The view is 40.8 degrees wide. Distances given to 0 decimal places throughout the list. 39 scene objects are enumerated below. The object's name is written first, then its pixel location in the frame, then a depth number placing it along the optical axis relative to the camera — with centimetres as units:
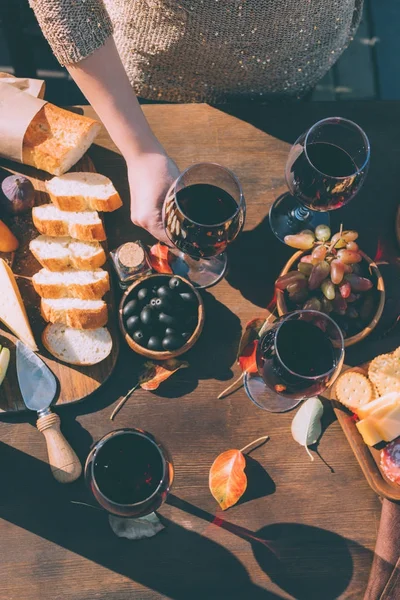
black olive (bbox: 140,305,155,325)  102
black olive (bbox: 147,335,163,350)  102
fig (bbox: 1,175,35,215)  108
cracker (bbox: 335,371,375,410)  105
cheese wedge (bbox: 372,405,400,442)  100
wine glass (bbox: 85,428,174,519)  86
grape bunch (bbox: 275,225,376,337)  98
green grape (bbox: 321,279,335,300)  97
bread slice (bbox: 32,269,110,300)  108
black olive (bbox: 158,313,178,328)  102
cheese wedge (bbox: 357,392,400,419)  100
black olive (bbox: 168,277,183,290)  105
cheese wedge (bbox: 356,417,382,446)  102
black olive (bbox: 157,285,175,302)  103
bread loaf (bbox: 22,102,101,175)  110
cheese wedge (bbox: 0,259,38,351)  105
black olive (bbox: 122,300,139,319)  104
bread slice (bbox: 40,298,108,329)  105
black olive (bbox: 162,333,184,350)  101
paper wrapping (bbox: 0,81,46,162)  109
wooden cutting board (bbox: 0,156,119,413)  106
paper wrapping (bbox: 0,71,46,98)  116
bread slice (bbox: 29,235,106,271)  109
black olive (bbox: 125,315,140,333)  103
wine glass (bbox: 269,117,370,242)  96
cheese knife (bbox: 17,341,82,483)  101
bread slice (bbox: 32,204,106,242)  110
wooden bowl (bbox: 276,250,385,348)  100
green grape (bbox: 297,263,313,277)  100
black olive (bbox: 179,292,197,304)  105
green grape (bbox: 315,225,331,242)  104
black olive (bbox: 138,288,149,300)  104
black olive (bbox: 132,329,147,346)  103
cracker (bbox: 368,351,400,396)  104
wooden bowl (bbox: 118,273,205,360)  102
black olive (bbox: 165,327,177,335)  102
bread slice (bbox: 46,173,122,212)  110
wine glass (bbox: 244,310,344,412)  89
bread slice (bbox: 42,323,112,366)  106
